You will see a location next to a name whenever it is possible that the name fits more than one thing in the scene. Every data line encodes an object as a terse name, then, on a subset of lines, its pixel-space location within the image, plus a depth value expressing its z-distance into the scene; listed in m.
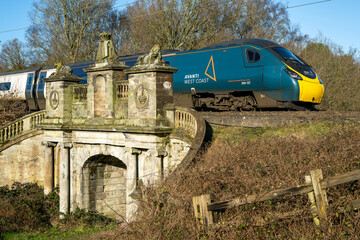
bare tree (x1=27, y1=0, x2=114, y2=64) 38.38
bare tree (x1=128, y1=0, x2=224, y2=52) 33.91
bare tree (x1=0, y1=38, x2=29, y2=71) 46.72
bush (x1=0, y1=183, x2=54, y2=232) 16.91
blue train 15.66
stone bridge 13.53
